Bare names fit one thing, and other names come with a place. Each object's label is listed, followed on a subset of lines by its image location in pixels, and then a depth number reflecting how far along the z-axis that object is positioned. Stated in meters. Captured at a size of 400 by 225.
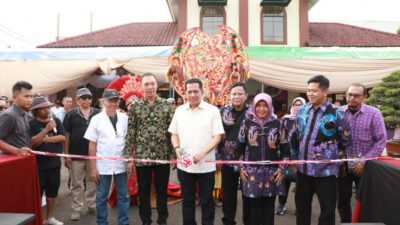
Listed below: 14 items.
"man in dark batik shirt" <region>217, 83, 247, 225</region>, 3.88
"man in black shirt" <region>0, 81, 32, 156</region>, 3.56
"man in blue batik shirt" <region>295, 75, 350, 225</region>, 3.23
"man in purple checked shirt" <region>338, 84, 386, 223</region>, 3.57
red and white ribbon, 3.28
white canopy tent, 9.24
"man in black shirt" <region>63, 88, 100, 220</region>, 4.76
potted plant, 6.46
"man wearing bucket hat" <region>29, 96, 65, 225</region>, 4.09
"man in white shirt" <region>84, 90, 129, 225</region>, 3.90
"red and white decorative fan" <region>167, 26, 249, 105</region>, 6.71
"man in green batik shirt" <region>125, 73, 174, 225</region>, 3.86
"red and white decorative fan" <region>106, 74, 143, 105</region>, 5.53
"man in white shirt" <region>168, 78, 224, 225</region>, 3.51
